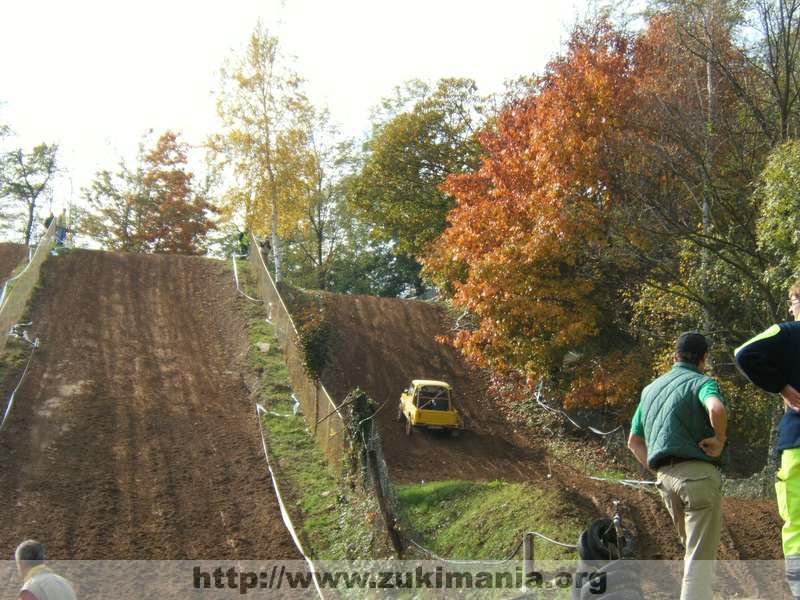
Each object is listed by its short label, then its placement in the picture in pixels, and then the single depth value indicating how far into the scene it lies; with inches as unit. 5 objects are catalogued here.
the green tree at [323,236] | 2059.5
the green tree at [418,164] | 1435.8
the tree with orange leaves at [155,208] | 2079.2
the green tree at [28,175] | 2394.2
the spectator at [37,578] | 243.0
